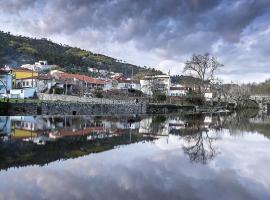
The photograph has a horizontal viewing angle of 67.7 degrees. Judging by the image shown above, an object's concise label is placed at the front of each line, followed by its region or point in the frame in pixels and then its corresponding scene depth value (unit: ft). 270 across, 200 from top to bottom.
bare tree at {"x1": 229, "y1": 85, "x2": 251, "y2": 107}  168.24
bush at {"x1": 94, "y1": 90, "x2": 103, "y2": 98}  108.51
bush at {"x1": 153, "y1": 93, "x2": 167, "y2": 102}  116.70
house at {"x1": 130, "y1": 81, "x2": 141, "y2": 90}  182.81
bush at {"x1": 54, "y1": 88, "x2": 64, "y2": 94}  117.24
